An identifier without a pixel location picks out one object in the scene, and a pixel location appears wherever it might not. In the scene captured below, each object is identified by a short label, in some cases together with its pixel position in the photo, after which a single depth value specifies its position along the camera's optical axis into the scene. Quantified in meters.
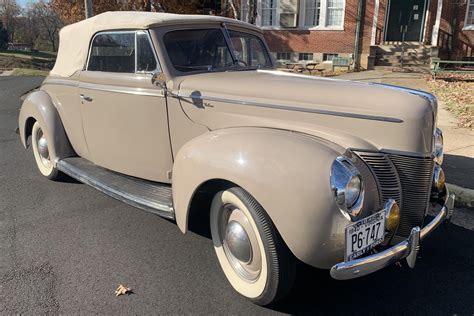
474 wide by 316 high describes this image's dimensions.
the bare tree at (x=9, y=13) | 55.38
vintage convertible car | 2.36
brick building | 16.45
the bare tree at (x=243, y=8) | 18.62
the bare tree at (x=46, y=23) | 56.87
